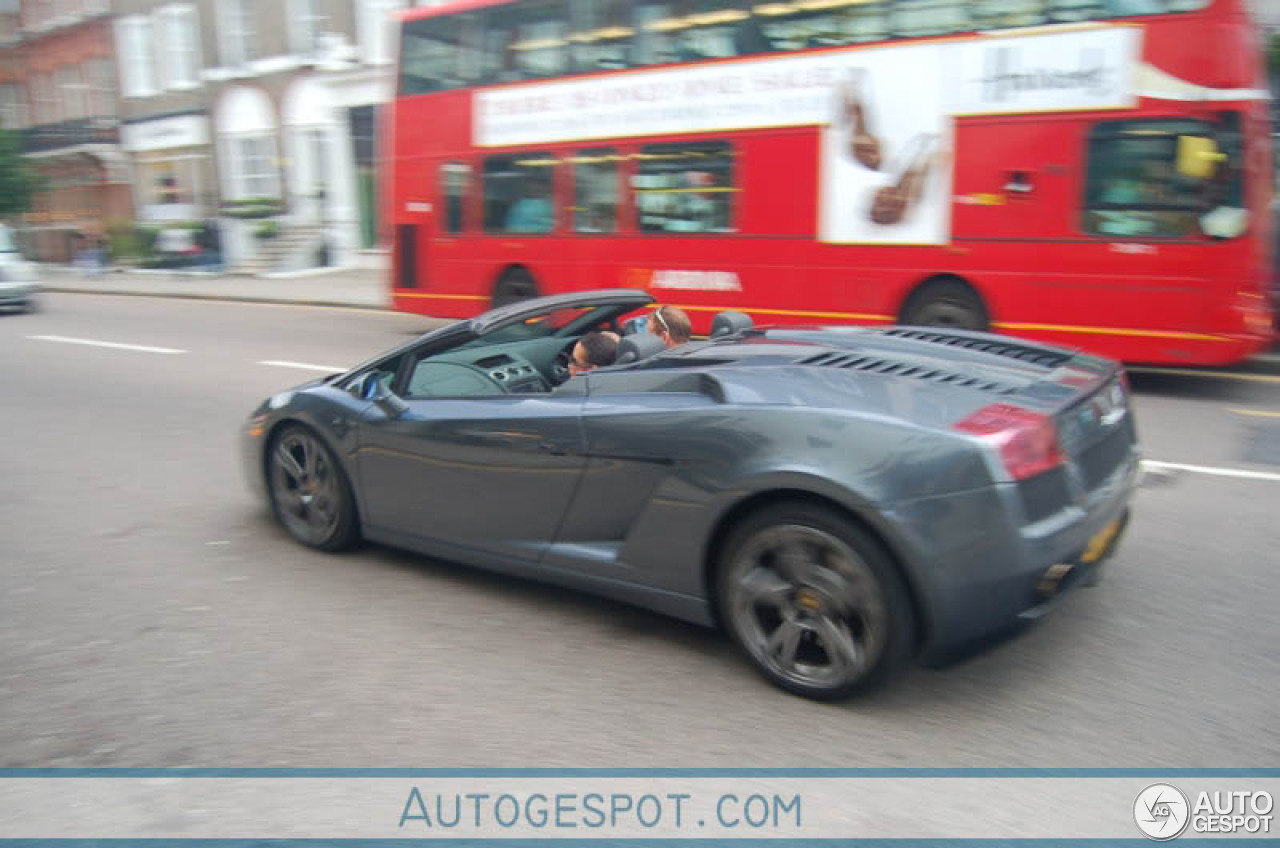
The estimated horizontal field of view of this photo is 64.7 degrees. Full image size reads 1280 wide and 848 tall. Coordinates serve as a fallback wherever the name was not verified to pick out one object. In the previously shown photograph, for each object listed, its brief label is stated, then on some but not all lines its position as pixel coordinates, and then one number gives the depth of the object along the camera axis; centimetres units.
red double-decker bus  780
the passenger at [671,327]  452
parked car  1725
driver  437
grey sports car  292
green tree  2922
